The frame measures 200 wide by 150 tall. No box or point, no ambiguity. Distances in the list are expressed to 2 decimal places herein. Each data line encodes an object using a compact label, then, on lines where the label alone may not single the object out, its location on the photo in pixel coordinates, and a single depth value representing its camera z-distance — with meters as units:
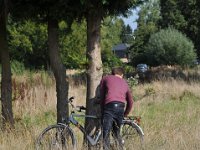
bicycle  17.02
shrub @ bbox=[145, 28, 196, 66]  102.37
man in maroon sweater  16.48
